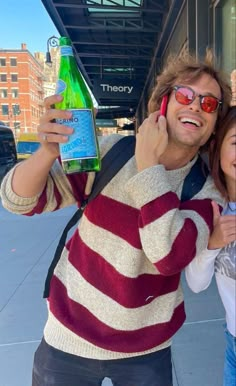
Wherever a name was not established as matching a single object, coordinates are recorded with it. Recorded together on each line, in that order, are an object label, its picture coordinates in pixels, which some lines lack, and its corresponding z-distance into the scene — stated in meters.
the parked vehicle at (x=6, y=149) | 14.53
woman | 1.21
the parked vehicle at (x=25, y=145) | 20.81
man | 1.17
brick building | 72.19
